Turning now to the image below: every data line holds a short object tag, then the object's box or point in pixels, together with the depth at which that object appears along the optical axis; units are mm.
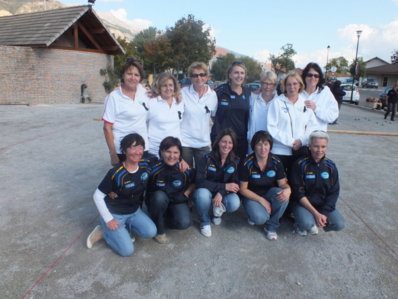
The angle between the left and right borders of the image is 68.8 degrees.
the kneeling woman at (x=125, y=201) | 2736
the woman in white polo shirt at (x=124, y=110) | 3061
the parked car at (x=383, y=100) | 17391
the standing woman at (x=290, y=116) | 3182
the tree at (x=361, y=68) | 53281
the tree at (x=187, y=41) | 34125
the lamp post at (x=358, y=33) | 25859
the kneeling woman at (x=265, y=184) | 3105
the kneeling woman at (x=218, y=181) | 3133
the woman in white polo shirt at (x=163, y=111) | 3250
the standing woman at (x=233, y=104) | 3539
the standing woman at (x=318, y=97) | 3355
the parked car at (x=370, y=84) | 46488
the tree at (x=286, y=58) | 41562
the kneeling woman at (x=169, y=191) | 2996
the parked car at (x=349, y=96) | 20844
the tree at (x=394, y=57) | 53941
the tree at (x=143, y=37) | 44269
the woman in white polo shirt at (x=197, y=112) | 3465
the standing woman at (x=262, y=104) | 3447
